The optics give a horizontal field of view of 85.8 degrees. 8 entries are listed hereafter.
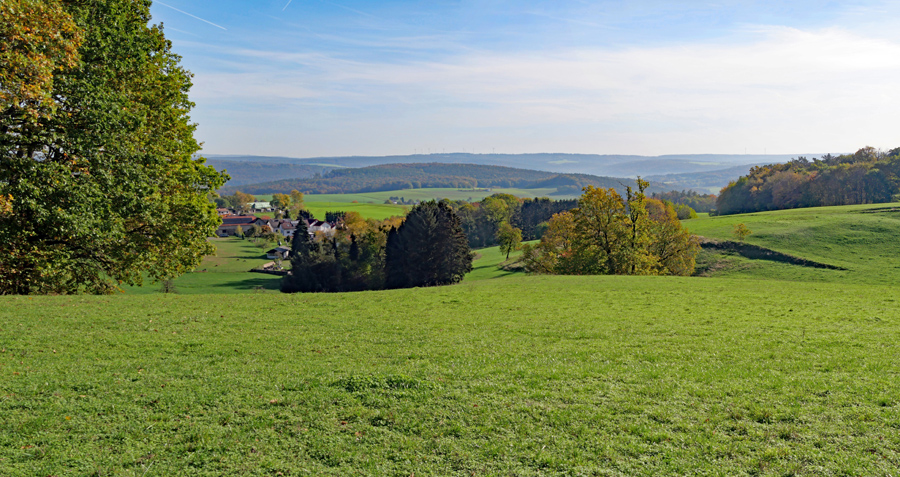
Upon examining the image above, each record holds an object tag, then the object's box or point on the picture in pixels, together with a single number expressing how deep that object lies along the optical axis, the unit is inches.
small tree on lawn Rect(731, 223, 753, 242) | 2709.2
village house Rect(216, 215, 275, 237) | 7096.5
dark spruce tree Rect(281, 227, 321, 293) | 3329.2
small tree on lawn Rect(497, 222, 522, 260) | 3900.1
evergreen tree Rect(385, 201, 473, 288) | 2992.1
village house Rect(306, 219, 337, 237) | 7052.7
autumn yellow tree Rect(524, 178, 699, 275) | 2000.9
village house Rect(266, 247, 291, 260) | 5012.3
